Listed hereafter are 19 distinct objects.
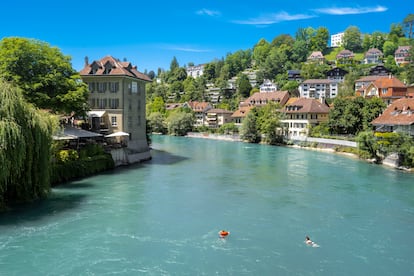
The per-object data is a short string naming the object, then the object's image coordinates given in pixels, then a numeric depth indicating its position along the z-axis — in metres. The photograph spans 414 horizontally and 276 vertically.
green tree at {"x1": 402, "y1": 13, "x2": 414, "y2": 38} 180.36
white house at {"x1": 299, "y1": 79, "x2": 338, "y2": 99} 126.06
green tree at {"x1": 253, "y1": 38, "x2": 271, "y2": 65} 188.88
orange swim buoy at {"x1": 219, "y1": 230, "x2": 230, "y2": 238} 19.14
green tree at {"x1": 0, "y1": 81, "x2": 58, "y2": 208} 21.05
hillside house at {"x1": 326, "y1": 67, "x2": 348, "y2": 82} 137.38
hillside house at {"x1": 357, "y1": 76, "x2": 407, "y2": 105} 79.12
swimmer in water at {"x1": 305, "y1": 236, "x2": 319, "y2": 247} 18.29
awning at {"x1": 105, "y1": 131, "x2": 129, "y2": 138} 41.80
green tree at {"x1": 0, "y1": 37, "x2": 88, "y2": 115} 33.59
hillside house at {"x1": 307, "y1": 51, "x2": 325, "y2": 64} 165.12
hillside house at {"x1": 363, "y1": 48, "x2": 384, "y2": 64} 157.00
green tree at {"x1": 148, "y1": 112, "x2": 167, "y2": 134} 105.06
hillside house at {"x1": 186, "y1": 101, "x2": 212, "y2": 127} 115.50
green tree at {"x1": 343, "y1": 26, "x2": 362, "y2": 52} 183.62
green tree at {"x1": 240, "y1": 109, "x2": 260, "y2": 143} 78.19
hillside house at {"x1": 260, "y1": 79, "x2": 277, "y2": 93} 141.52
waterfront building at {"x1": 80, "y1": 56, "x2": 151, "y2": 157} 43.56
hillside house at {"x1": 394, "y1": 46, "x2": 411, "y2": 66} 150.00
